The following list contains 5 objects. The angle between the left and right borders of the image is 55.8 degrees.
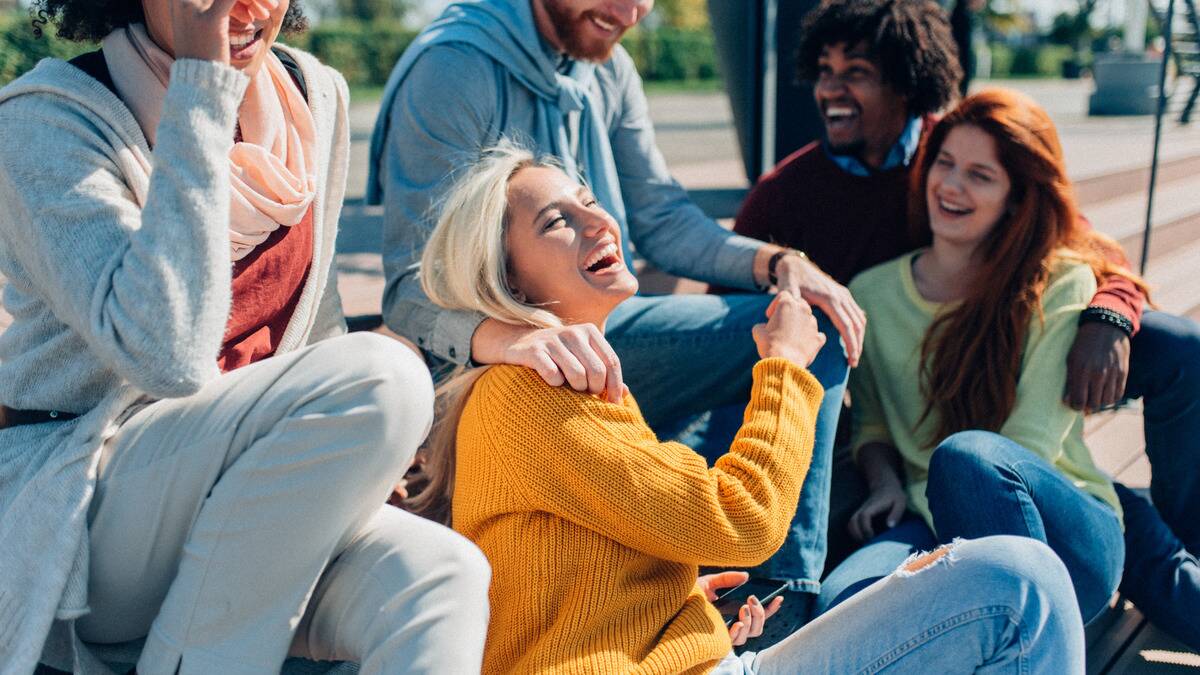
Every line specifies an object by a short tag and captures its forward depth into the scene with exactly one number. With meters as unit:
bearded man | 2.38
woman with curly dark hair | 1.38
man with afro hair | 2.61
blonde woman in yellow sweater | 1.57
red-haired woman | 2.52
